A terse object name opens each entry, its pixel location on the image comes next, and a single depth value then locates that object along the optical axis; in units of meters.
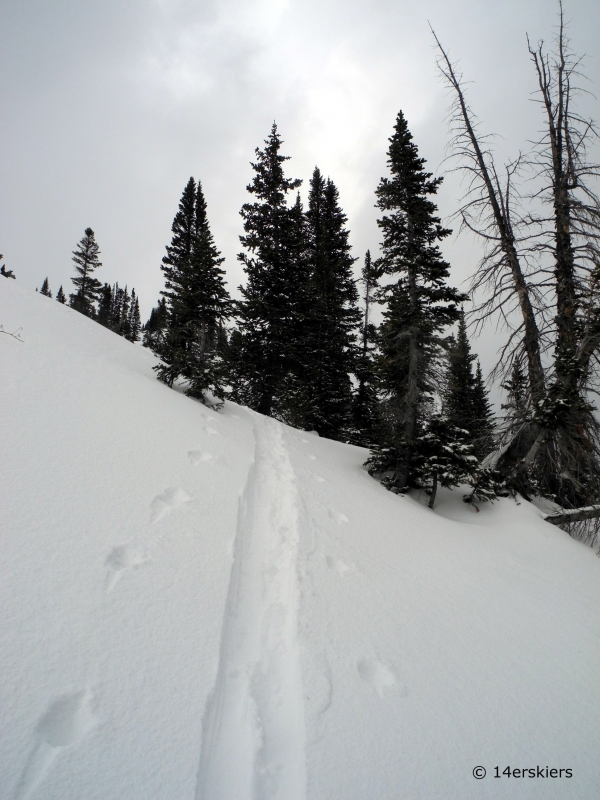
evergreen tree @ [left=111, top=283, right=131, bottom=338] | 38.08
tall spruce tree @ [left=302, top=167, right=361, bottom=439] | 16.16
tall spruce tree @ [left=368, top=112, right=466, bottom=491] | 9.30
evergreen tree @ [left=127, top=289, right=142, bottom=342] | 52.84
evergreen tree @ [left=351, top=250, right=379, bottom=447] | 19.06
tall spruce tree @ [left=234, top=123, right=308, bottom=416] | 12.77
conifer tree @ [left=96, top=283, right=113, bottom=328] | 42.44
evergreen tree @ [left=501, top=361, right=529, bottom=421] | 8.17
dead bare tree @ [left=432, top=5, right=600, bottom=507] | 7.56
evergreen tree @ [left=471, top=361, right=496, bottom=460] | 8.75
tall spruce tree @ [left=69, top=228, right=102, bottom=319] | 33.44
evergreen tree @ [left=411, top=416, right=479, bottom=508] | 8.21
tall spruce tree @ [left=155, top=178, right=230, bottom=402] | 9.10
